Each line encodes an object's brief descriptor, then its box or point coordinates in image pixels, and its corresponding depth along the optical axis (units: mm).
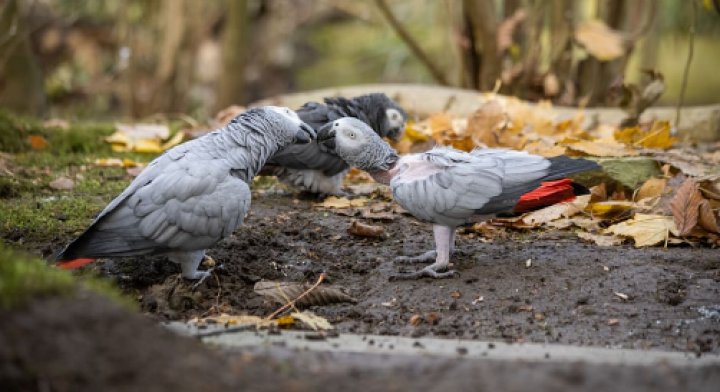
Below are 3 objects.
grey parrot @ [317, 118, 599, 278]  8070
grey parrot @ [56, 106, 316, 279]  7750
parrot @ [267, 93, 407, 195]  10719
